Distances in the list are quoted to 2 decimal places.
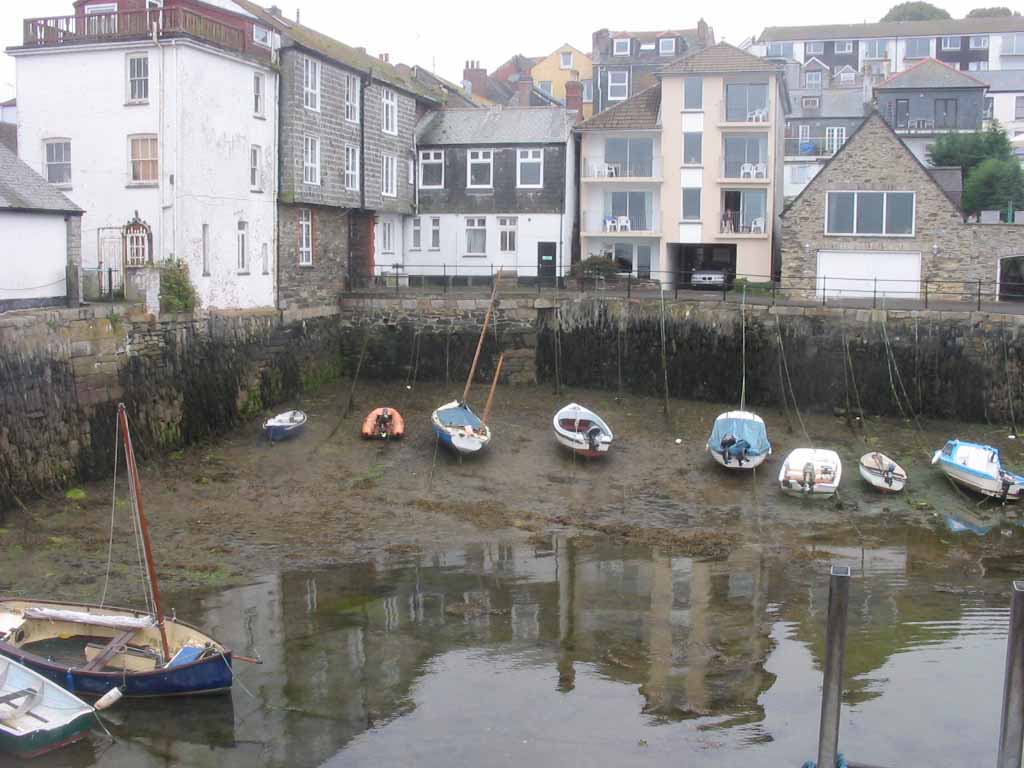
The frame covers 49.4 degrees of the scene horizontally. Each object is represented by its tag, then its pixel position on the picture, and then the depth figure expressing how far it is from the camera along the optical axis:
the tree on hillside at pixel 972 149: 51.53
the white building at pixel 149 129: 28.72
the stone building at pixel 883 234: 36.94
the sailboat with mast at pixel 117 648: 15.06
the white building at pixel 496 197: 41.88
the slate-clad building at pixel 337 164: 33.31
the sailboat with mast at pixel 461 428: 27.47
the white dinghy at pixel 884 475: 25.34
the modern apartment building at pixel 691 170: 41.12
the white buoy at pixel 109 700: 14.75
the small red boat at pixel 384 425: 28.98
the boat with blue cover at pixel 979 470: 24.55
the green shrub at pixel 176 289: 28.22
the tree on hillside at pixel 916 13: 98.94
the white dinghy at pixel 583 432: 27.61
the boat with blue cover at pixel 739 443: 26.41
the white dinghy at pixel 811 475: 25.02
